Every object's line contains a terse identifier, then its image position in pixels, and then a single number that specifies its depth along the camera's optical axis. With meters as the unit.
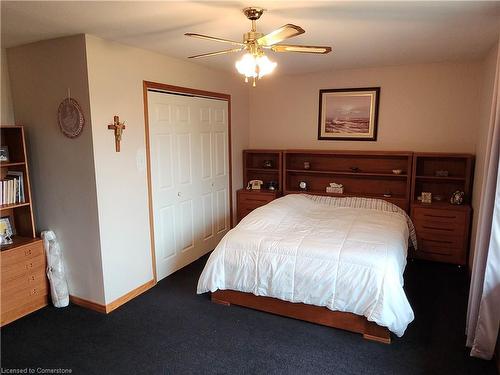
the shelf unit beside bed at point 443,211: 3.80
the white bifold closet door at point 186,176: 3.53
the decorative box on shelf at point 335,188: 4.57
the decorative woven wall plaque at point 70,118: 2.79
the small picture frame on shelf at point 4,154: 2.96
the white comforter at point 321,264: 2.46
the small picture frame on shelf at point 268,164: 5.04
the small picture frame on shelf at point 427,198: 4.04
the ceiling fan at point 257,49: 2.10
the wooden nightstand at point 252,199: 4.76
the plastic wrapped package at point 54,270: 3.07
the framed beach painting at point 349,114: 4.45
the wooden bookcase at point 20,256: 2.84
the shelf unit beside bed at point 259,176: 4.80
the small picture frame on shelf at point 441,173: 4.05
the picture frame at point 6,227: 3.00
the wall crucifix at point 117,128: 2.93
